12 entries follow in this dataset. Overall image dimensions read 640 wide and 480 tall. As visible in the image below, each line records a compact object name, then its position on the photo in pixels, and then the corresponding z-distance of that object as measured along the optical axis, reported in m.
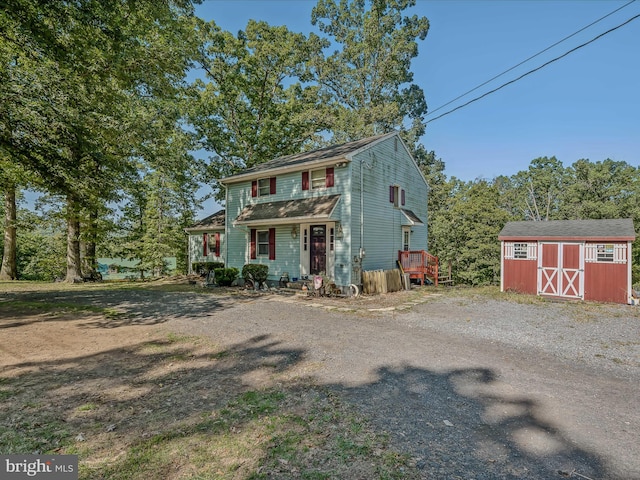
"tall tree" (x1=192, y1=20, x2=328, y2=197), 24.42
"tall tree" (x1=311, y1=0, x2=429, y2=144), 26.59
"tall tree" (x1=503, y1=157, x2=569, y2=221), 35.56
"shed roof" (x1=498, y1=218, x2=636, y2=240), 11.76
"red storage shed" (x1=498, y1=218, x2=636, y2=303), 11.61
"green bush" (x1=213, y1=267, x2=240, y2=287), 15.37
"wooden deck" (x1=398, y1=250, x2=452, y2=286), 15.45
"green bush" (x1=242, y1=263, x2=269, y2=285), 14.34
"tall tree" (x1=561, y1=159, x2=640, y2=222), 28.04
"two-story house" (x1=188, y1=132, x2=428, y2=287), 12.90
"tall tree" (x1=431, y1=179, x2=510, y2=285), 21.55
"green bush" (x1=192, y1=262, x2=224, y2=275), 18.50
